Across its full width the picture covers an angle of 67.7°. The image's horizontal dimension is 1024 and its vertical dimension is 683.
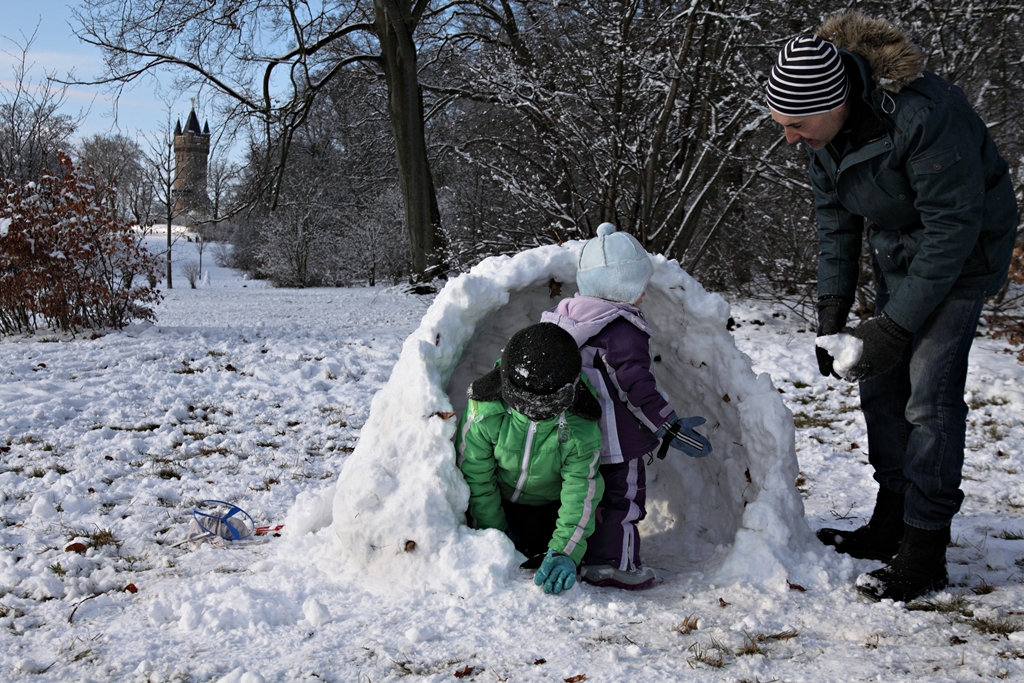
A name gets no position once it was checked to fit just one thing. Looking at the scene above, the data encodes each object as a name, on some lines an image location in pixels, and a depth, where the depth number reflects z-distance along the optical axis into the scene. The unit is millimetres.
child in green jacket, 2562
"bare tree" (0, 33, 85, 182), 10055
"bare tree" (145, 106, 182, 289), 22766
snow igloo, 2713
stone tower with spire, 26380
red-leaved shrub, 8516
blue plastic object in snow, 3365
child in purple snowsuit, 2857
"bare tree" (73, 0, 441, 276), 11258
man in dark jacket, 2365
